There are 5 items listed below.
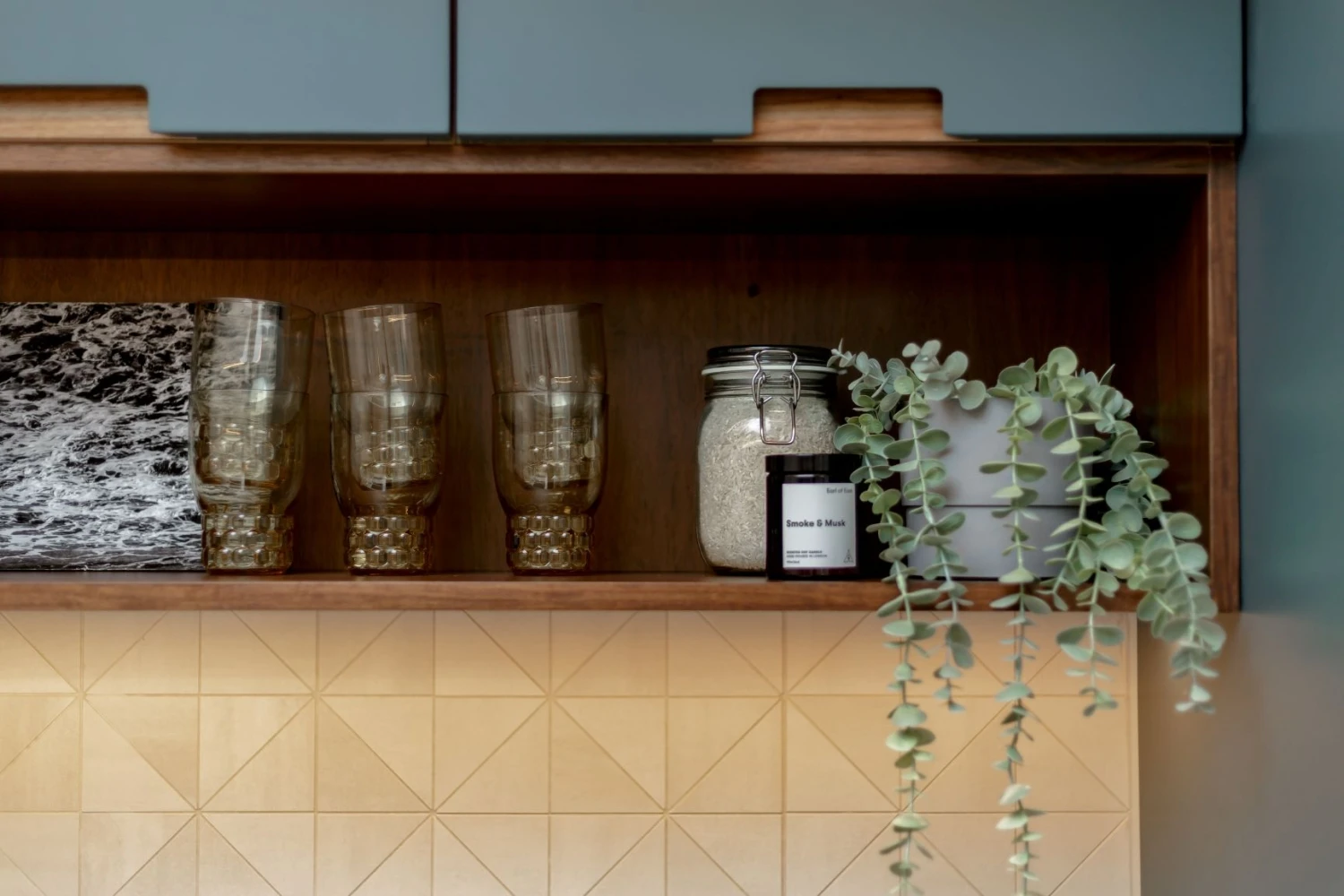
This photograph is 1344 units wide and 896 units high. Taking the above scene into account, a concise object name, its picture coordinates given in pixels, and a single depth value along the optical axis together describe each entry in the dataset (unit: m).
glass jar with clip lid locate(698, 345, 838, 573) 1.00
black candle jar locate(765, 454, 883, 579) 0.93
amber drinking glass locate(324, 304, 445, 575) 1.02
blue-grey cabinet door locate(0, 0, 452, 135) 0.89
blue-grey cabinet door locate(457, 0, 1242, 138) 0.90
